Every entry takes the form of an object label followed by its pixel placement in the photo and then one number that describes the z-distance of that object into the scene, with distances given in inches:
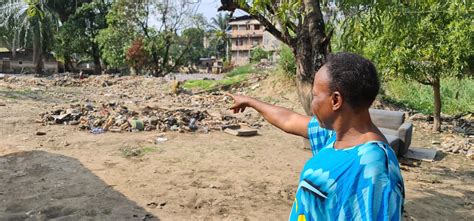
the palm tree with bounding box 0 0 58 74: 1148.5
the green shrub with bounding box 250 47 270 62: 1534.7
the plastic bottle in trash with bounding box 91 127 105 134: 334.7
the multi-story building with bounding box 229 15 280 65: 2202.8
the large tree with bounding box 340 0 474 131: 317.1
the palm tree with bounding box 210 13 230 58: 2350.9
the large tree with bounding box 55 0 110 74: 1213.1
